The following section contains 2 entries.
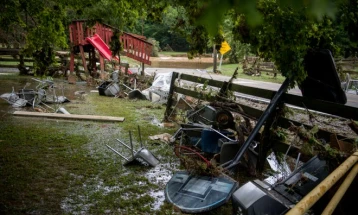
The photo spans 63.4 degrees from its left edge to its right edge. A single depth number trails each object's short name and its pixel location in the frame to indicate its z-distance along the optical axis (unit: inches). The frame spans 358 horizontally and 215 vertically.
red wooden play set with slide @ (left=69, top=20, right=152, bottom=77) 615.5
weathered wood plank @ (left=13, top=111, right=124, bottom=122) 322.3
